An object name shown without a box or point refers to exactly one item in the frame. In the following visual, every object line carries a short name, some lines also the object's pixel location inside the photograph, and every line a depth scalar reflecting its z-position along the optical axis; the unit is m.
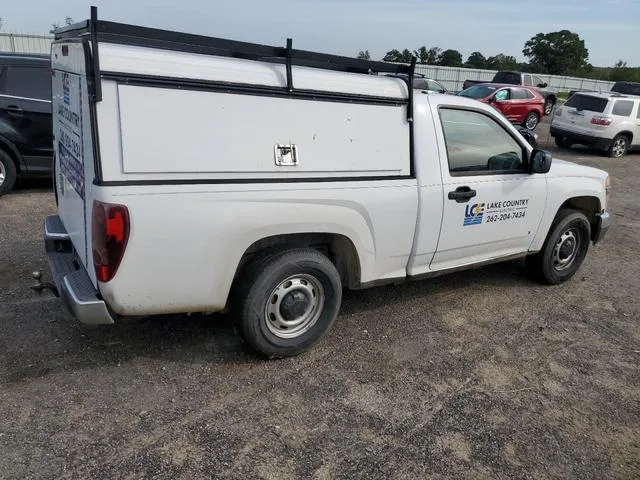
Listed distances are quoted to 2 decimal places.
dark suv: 7.27
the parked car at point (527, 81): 23.25
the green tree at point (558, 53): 73.38
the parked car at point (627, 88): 24.17
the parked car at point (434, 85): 18.46
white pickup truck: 2.87
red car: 17.77
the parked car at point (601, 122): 14.84
